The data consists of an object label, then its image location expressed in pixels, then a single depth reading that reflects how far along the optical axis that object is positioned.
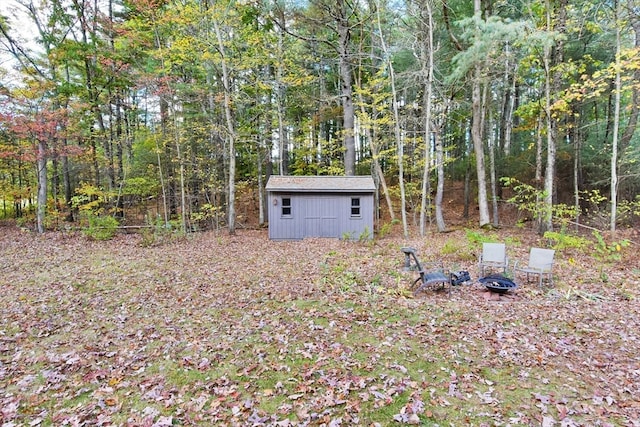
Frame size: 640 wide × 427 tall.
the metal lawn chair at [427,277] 6.06
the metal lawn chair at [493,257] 7.22
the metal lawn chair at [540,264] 6.50
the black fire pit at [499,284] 5.92
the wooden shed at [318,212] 13.45
